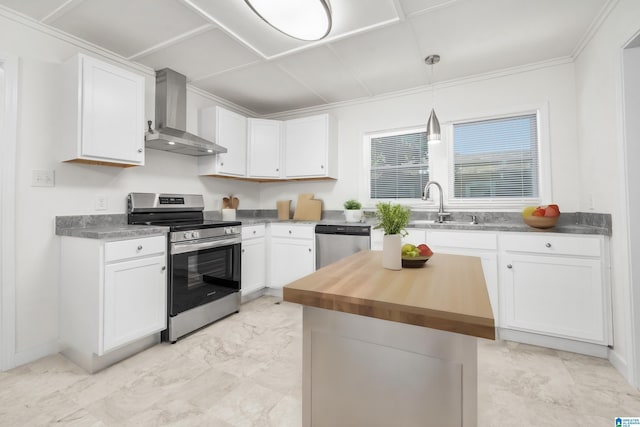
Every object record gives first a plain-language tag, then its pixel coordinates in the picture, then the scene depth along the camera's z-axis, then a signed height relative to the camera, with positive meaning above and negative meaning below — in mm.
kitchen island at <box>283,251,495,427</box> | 879 -443
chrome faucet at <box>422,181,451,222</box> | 3183 +91
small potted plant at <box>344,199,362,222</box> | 3541 +120
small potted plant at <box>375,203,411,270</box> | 1325 -36
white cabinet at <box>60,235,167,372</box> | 2018 -564
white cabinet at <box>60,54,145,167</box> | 2182 +881
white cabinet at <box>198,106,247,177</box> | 3424 +1034
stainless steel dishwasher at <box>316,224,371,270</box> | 3152 -231
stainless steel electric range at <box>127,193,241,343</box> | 2475 -372
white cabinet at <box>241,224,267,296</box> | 3373 -461
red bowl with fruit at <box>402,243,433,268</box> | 1380 -175
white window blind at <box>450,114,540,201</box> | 2996 +668
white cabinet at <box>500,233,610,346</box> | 2203 -548
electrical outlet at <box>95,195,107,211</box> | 2545 +171
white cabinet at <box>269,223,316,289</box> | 3459 -390
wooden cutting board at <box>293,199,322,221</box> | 3961 +153
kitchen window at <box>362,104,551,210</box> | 2979 +670
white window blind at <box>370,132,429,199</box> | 3525 +702
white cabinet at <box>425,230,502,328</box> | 2555 -255
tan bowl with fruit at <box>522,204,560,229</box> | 2406 +22
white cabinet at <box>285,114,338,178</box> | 3752 +991
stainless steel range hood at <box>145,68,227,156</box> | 2840 +1118
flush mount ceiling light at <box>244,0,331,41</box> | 1475 +1120
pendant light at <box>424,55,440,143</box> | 2467 +788
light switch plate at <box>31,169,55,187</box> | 2189 +349
